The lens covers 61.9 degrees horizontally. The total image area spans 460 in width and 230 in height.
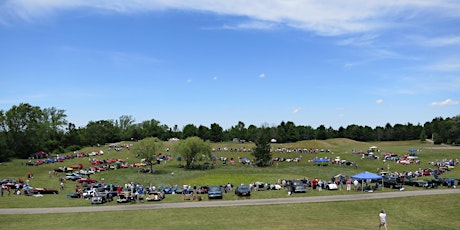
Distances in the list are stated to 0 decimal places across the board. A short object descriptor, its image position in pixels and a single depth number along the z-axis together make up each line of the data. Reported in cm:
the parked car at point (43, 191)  4944
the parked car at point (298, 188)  4628
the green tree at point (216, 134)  15675
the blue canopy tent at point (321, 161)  8347
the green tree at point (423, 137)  14762
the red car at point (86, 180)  6191
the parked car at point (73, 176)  6494
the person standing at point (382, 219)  2784
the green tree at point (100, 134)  14475
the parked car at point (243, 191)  4475
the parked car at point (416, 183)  4838
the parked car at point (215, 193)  4412
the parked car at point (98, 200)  4206
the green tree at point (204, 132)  16077
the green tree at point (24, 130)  10039
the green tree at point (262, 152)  8375
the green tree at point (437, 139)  12958
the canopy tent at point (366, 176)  4581
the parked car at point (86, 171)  7006
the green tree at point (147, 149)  7706
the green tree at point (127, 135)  17952
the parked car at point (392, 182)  4777
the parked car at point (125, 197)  4275
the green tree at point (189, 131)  17565
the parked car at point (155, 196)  4403
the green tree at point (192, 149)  8175
